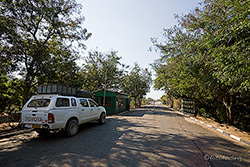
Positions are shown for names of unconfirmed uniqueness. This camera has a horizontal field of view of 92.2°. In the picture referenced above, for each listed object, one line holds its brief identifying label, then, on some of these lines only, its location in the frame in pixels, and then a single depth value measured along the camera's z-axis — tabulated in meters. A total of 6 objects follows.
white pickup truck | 4.88
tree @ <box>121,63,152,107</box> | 32.94
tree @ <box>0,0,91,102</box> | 7.04
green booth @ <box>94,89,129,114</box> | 16.61
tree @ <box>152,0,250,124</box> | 4.09
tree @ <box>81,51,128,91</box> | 21.22
